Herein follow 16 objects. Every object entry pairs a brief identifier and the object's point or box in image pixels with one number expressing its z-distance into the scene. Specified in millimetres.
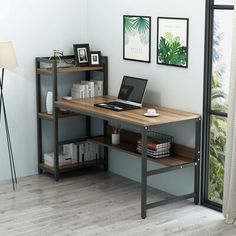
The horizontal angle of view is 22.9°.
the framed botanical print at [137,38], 5609
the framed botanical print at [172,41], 5215
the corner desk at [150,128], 4867
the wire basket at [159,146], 5203
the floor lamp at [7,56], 5441
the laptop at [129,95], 5453
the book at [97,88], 6160
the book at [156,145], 5188
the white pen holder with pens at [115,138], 5742
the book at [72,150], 6160
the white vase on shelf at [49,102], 5980
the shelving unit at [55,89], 5813
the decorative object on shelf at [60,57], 6083
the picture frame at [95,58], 6094
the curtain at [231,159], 4629
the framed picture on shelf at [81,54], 6055
